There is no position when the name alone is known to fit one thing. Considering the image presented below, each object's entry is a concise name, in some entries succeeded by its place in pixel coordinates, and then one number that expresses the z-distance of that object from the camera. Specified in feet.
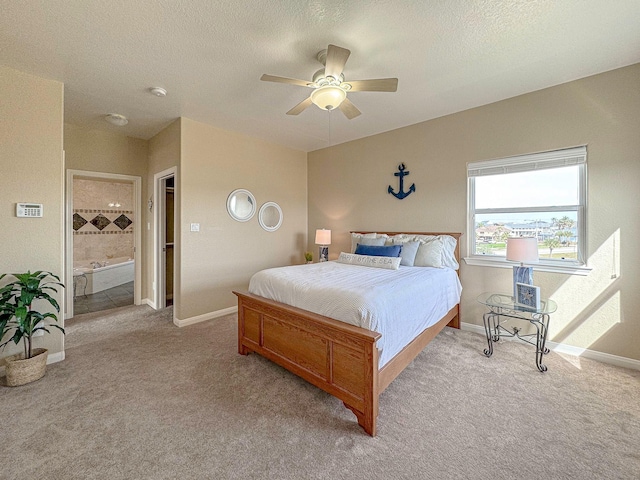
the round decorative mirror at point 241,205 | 13.38
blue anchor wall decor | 12.82
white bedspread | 6.10
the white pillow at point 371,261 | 10.12
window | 9.13
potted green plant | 7.15
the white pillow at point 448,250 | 10.97
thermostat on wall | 8.07
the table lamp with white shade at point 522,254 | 8.61
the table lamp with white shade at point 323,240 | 14.82
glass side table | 8.07
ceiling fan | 6.57
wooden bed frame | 5.64
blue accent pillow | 11.06
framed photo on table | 8.30
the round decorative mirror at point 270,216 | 14.78
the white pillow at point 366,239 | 12.28
